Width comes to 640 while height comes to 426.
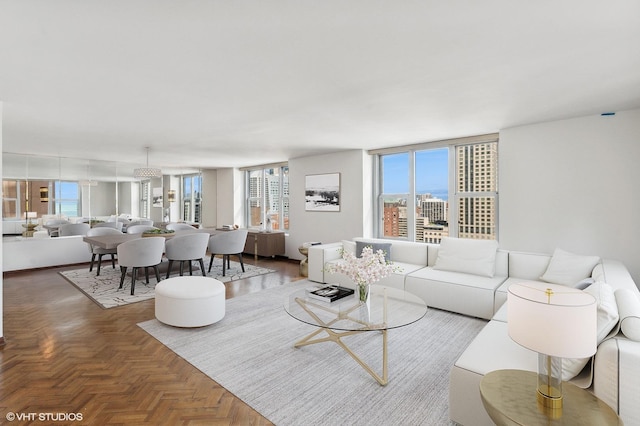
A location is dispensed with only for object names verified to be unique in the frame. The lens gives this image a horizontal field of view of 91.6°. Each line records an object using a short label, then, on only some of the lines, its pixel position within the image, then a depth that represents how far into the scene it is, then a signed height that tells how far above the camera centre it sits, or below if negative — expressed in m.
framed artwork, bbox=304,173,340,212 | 6.57 +0.38
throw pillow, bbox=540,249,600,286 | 3.37 -0.65
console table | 7.52 -0.81
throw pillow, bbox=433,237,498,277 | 4.09 -0.64
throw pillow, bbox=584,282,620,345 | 1.67 -0.57
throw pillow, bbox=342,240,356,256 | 5.29 -0.62
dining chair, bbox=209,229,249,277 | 5.85 -0.63
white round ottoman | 3.33 -1.03
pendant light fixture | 6.12 +0.75
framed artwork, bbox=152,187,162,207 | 9.93 +0.41
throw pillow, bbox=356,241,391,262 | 4.98 -0.61
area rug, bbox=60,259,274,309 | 4.42 -1.23
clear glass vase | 2.76 -0.74
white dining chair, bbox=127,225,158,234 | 7.09 -0.44
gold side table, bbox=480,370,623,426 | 1.32 -0.88
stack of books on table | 3.00 -0.83
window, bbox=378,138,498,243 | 5.05 +0.32
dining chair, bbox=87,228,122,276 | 5.82 -0.69
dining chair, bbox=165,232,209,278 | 5.12 -0.63
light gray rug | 2.08 -1.32
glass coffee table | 2.46 -0.90
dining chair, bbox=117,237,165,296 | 4.58 -0.65
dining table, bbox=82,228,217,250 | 4.97 -0.51
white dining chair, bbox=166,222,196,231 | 7.43 -0.41
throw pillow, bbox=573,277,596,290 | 2.56 -0.62
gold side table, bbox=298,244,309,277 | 5.89 -1.06
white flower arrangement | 2.69 -0.51
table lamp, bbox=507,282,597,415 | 1.26 -0.50
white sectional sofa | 1.55 -0.86
